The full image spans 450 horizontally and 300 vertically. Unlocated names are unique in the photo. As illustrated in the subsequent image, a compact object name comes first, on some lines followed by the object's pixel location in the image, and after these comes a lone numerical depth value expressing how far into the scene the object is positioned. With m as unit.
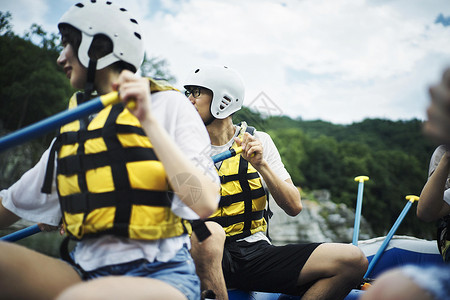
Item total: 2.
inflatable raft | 3.58
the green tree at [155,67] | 21.75
